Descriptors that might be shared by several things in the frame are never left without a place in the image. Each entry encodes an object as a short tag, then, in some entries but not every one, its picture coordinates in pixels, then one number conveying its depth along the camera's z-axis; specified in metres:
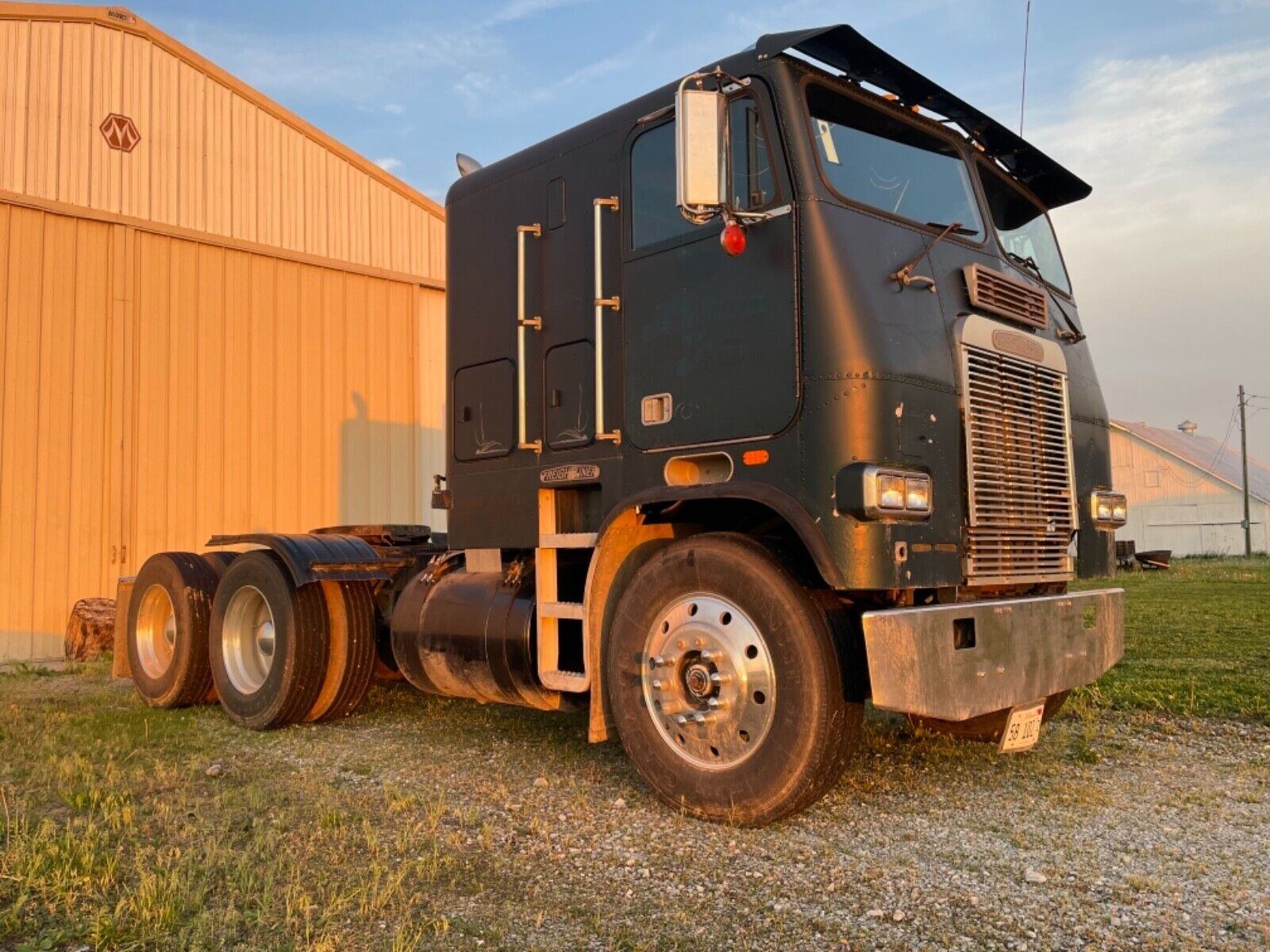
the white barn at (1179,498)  47.78
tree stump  10.60
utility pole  42.47
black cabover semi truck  4.11
